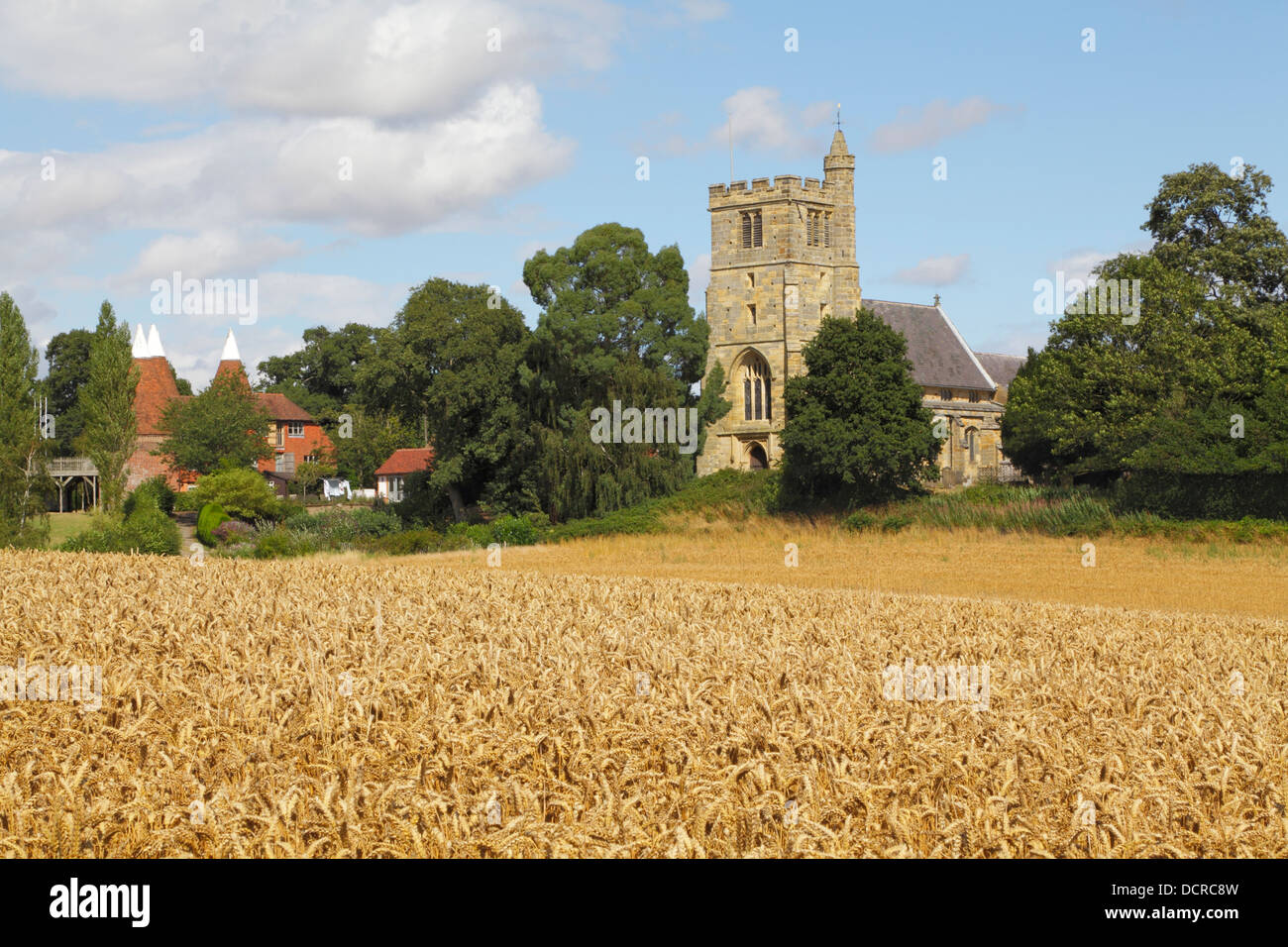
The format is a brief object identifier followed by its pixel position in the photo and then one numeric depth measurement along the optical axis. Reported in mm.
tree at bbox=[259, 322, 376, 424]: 120562
